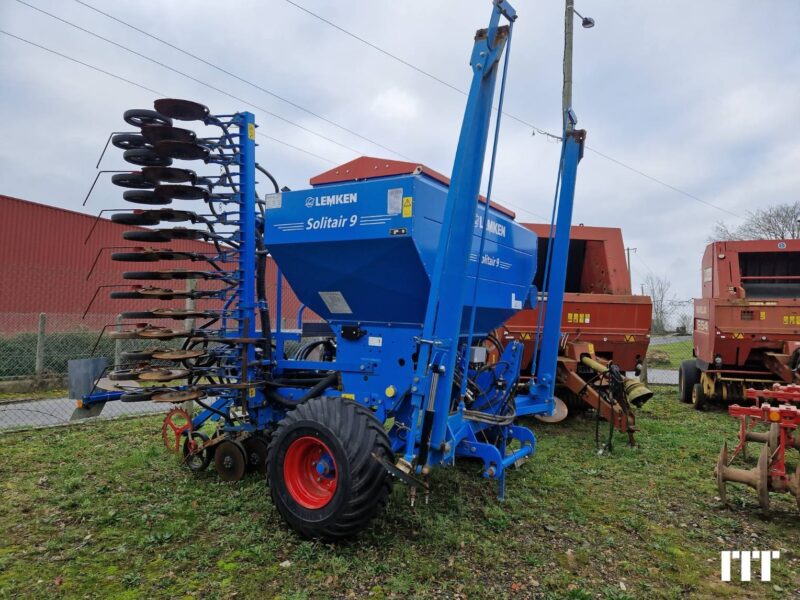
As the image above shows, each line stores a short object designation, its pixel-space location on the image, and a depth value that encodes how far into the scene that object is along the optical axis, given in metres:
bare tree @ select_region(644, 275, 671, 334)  34.50
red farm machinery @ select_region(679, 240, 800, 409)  7.97
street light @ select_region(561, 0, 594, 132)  11.36
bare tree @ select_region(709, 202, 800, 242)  32.50
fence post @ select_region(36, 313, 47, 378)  8.15
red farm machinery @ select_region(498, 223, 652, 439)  6.62
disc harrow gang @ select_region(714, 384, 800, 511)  3.89
